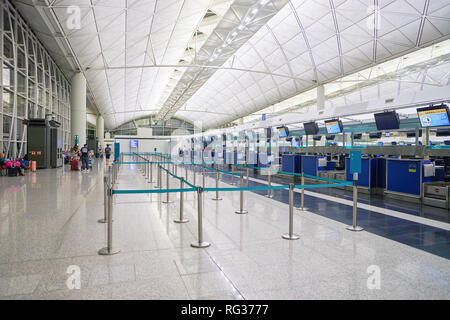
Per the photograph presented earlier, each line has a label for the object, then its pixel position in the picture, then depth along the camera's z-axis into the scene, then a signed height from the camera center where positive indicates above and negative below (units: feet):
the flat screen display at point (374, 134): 54.08 +4.43
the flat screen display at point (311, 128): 53.01 +5.63
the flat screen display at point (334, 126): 47.90 +5.45
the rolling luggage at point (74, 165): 57.31 -1.65
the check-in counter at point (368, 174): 34.60 -2.03
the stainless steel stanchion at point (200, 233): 14.67 -3.98
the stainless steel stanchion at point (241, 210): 22.84 -4.27
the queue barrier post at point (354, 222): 18.17 -4.16
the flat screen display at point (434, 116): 30.55 +4.68
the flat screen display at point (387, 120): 36.56 +4.95
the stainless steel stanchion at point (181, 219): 19.31 -4.31
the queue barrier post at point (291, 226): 16.38 -3.95
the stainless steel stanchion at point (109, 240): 13.52 -4.00
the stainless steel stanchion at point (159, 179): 32.75 -2.61
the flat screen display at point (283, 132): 61.57 +5.64
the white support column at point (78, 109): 71.97 +12.27
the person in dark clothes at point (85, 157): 53.31 -0.04
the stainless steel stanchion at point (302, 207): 24.35 -4.24
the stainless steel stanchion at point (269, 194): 30.65 -4.03
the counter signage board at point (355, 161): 20.43 -0.24
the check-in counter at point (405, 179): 28.84 -2.19
